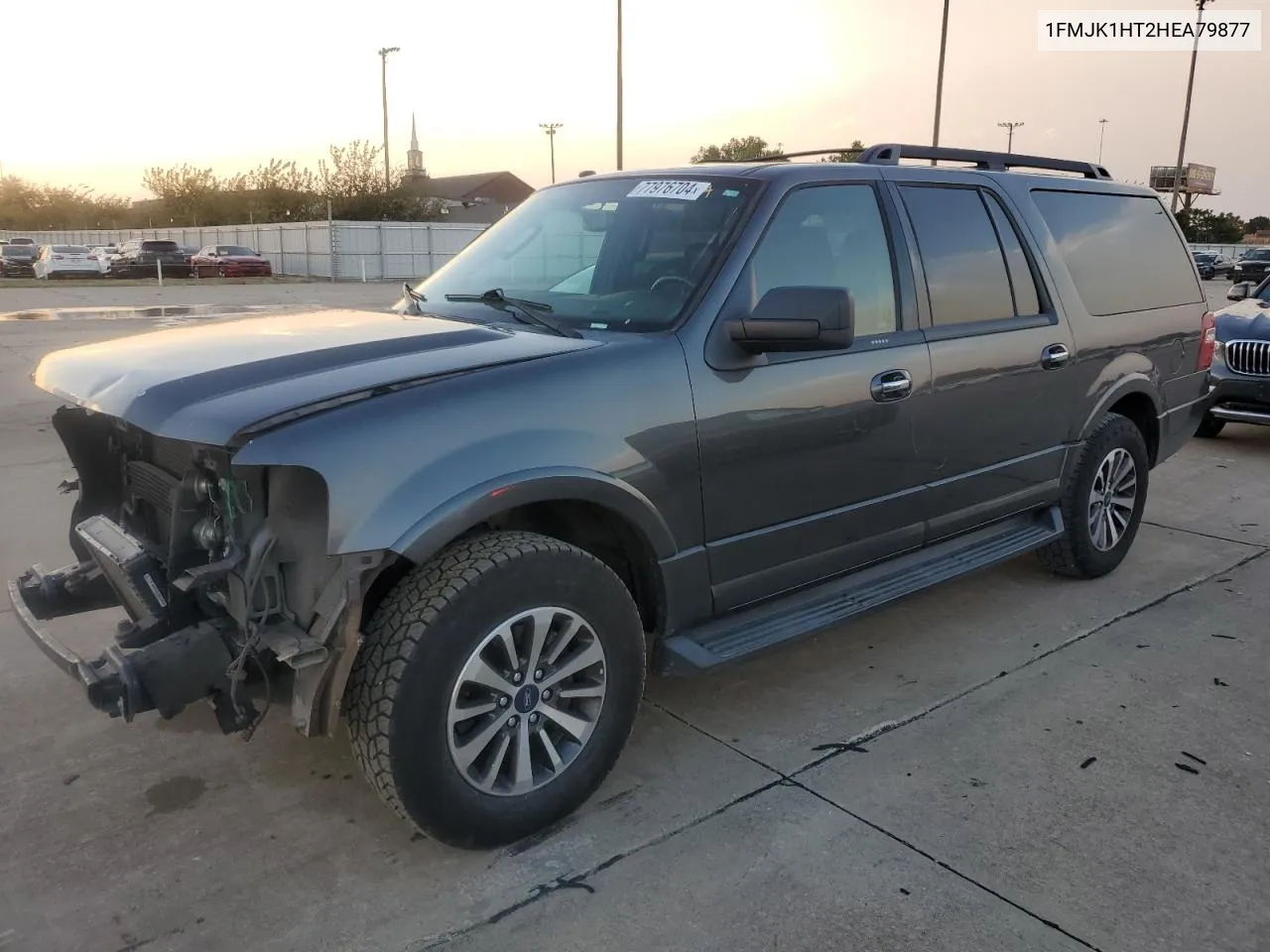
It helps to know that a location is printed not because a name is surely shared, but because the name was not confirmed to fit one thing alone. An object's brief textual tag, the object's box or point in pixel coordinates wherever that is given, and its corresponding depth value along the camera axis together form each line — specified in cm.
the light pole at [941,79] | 2967
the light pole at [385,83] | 4972
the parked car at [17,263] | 4019
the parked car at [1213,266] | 4328
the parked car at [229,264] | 3766
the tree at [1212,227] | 6469
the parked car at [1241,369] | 812
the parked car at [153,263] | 3947
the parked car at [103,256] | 3919
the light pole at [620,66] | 2811
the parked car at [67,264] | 3706
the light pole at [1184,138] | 4591
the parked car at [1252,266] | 3973
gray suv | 249
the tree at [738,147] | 5938
